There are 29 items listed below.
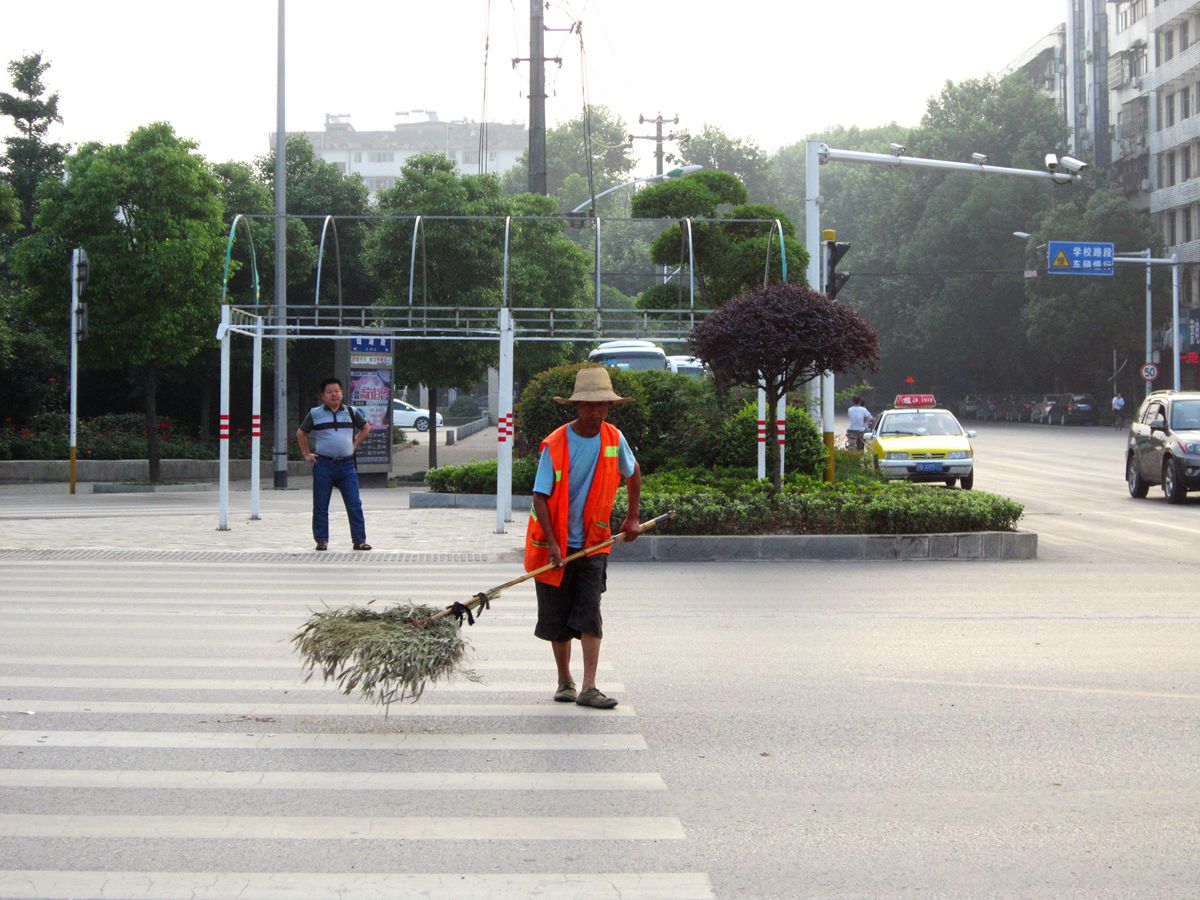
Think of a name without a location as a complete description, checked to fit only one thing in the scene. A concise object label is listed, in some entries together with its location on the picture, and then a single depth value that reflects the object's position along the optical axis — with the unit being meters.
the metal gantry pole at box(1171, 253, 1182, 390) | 52.94
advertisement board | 28.89
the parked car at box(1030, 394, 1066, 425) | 66.31
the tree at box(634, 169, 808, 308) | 26.67
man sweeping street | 7.45
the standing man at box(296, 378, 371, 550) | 15.45
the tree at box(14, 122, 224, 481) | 28.61
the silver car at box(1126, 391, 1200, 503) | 22.48
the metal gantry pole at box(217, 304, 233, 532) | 17.75
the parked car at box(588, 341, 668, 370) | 31.19
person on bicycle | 30.00
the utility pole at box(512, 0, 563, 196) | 33.72
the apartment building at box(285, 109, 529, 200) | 173.88
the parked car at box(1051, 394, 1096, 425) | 63.97
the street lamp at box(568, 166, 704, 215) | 33.58
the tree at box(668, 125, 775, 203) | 100.94
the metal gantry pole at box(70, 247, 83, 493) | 26.17
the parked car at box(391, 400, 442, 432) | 57.36
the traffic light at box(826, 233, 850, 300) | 19.69
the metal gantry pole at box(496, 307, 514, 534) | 17.48
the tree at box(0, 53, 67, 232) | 37.19
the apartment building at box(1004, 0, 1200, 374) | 63.56
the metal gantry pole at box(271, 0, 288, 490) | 28.77
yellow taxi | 25.36
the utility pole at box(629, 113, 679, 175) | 59.79
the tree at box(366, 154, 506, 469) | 32.47
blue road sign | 46.34
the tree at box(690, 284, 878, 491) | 16.52
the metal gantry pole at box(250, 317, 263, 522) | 18.88
